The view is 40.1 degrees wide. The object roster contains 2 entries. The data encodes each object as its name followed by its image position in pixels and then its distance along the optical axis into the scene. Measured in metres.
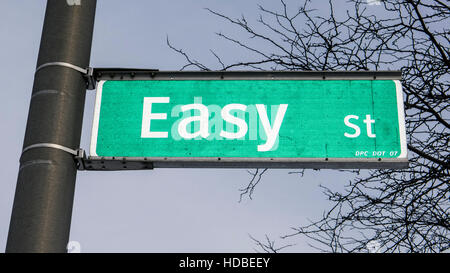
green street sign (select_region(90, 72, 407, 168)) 3.56
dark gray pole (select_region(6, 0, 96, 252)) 3.10
